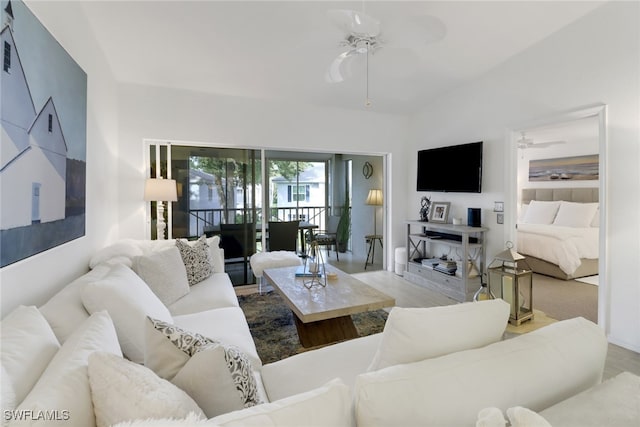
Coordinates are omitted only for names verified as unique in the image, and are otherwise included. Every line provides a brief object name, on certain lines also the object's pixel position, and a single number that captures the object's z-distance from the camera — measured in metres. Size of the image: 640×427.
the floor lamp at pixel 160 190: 3.43
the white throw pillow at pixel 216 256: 3.15
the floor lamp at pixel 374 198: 5.55
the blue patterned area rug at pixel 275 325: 2.50
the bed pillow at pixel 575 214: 5.28
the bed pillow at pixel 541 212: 5.89
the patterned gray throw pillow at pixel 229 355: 0.96
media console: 3.80
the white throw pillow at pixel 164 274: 2.24
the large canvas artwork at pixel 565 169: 5.70
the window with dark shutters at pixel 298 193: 6.18
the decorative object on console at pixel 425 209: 4.71
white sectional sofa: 0.73
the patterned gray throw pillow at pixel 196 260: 2.77
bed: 4.48
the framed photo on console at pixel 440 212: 4.42
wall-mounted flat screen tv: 3.96
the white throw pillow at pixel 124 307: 1.34
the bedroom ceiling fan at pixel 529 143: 5.18
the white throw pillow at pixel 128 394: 0.71
